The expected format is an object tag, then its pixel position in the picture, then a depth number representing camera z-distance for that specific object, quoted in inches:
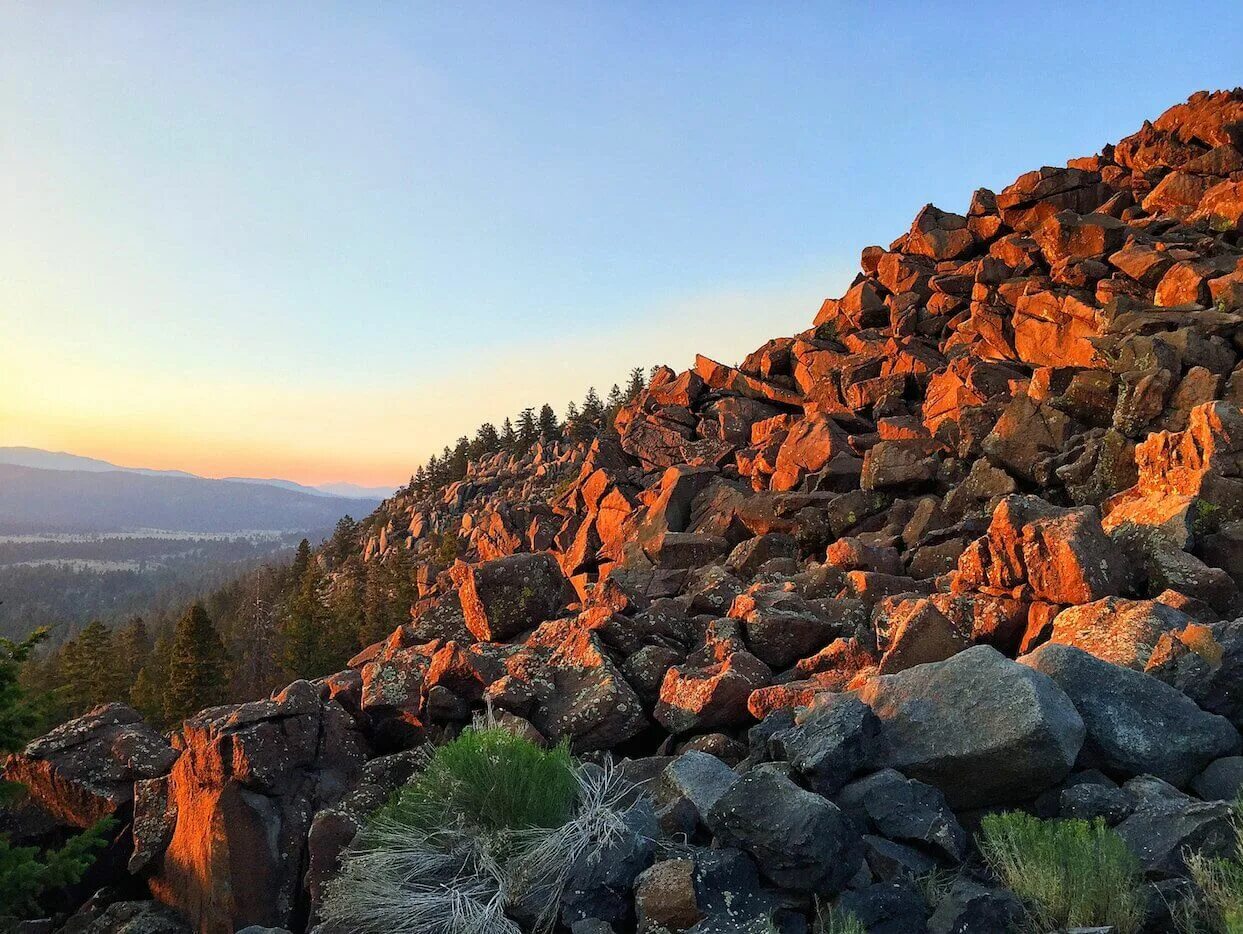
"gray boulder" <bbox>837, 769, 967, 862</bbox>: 297.3
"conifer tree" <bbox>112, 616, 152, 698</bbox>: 2752.5
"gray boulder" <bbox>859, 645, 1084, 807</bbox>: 320.8
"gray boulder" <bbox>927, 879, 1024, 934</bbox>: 243.8
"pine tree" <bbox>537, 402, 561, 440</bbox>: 4690.0
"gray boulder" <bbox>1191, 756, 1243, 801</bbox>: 330.3
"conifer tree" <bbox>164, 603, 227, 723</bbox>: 1994.3
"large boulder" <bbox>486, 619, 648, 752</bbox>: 502.9
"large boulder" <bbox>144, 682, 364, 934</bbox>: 435.8
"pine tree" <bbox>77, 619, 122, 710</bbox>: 2349.9
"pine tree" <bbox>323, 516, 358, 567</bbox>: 5409.5
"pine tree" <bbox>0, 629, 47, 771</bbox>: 566.6
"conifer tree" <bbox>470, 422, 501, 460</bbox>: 5777.6
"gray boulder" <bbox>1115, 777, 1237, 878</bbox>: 264.1
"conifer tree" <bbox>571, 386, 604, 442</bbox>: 4084.6
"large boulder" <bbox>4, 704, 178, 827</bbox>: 518.3
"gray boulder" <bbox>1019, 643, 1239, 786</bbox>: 341.4
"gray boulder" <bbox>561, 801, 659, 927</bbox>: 287.0
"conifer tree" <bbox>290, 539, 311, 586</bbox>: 4503.9
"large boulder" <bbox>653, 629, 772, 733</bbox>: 489.4
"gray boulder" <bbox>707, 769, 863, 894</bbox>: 272.4
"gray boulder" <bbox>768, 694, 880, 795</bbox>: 327.9
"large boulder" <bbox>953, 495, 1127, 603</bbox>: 512.1
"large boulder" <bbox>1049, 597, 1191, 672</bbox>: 421.7
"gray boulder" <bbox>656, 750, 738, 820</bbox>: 333.7
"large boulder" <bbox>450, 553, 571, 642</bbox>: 735.1
